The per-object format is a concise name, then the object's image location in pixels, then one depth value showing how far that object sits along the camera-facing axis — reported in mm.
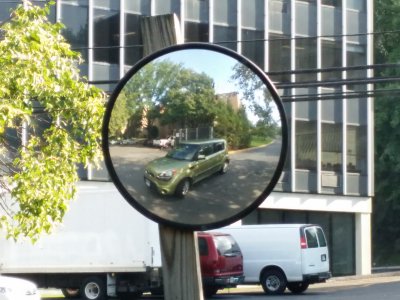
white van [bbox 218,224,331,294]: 28250
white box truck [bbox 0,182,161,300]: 25578
